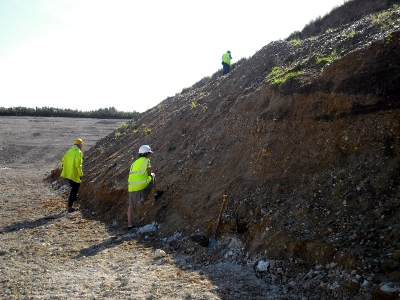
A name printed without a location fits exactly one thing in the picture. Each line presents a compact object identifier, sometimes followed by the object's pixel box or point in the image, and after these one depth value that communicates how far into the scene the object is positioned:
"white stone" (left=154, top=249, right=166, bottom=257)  5.81
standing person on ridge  16.72
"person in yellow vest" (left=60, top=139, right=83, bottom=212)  9.30
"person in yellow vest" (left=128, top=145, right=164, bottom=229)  7.45
